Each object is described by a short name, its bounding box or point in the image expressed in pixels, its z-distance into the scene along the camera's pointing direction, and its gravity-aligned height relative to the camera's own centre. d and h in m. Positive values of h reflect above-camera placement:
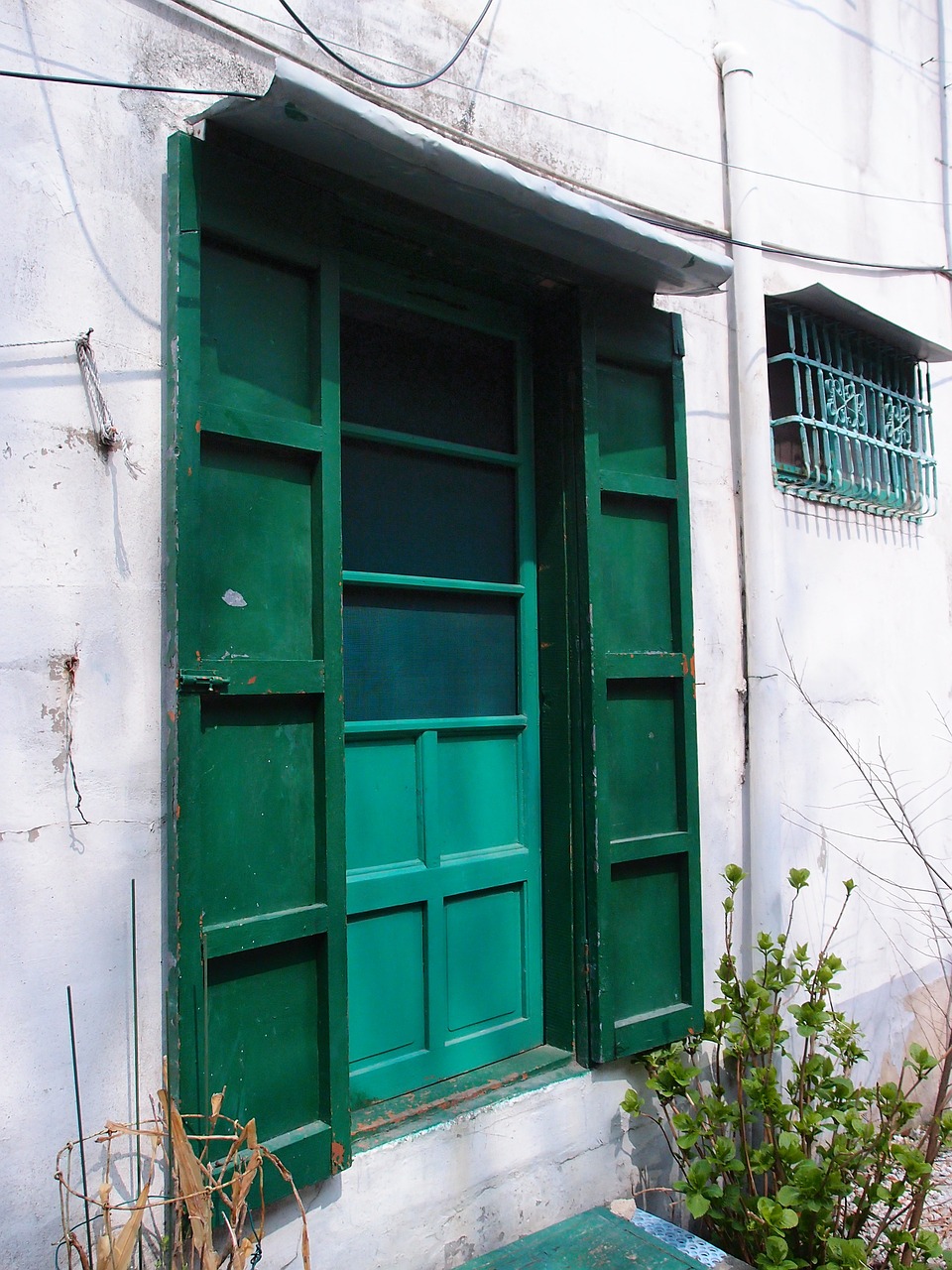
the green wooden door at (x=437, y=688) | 2.67 +0.03
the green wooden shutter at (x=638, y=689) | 2.93 +0.01
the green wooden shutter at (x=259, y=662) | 2.09 +0.09
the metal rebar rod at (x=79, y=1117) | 1.84 -0.80
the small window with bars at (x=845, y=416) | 3.86 +1.15
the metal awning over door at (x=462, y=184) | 2.13 +1.29
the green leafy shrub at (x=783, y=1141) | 2.61 -1.28
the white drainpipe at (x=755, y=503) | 3.43 +0.68
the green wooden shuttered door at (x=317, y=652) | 2.12 +0.12
